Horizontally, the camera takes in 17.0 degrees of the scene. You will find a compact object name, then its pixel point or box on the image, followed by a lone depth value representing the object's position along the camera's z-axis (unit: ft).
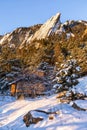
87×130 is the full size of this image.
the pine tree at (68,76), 68.44
